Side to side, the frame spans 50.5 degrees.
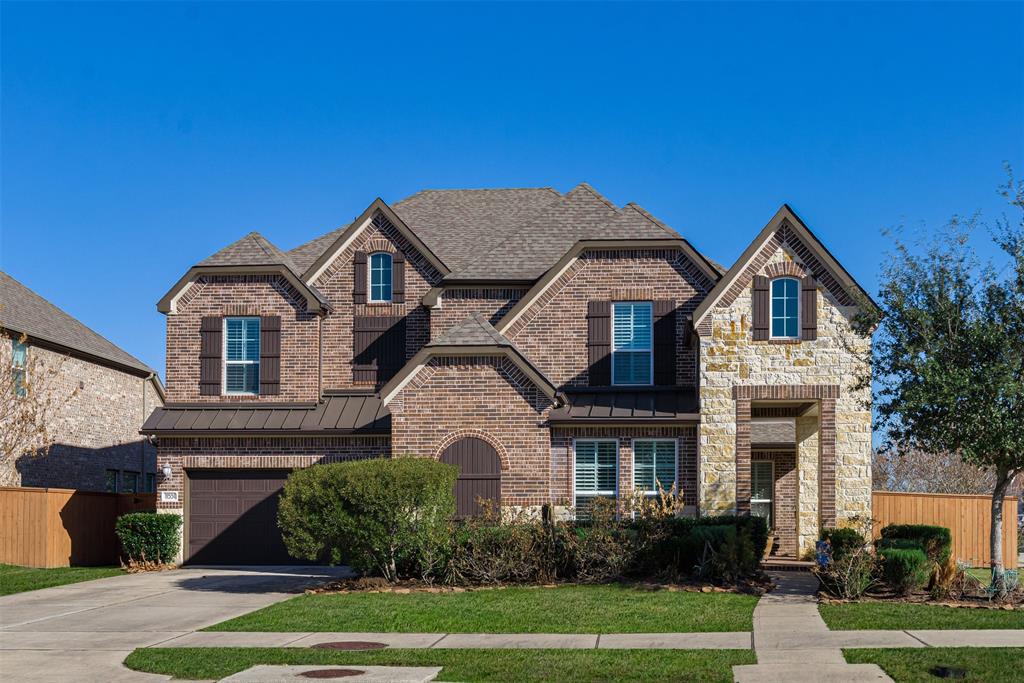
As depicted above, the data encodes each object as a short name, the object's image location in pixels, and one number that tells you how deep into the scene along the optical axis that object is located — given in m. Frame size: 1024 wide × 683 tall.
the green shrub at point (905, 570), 17.06
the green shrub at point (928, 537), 19.36
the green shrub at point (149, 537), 24.86
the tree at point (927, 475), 39.09
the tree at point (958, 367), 16.86
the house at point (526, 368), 22.64
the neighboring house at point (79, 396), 30.36
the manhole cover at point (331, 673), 11.94
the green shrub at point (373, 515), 19.52
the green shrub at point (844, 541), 17.81
